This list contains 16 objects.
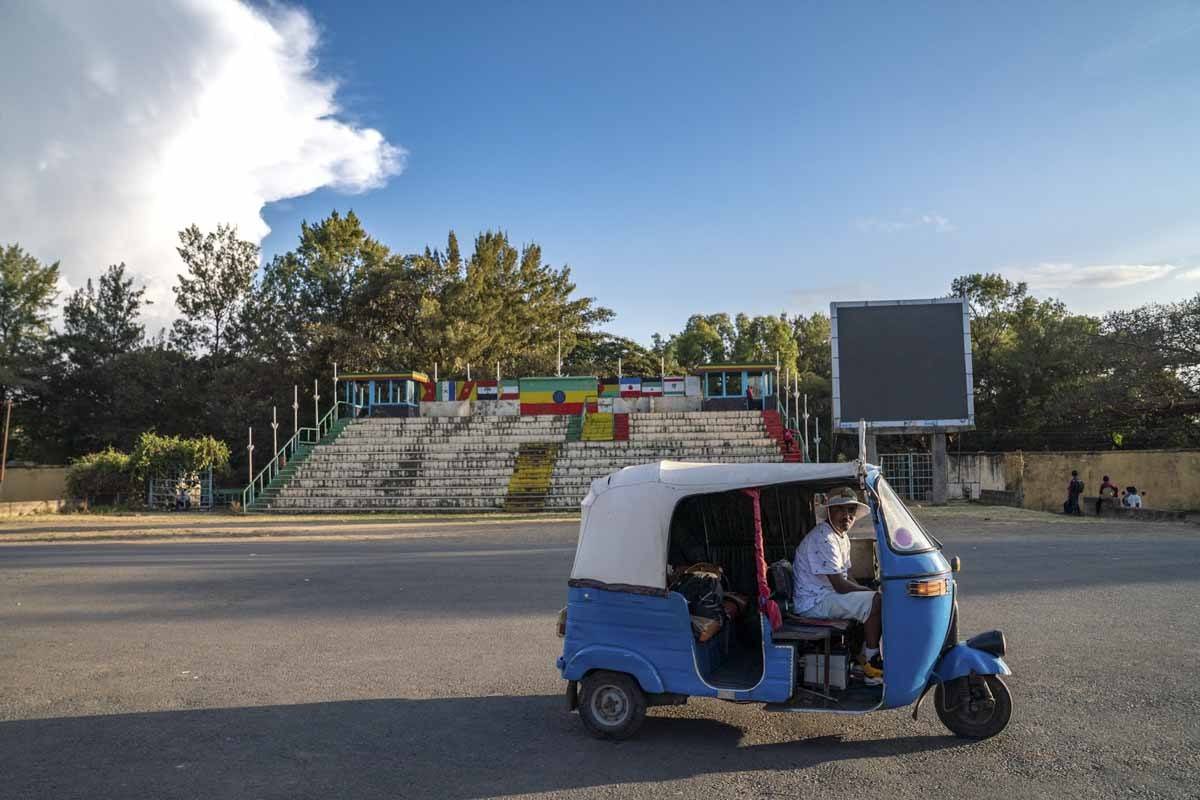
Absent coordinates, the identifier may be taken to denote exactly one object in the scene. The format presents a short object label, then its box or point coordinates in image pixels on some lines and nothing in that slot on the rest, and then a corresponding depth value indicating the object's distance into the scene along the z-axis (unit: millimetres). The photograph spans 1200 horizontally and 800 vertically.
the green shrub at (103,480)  32406
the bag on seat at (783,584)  5555
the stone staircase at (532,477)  29953
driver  5309
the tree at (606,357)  60375
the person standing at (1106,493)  25766
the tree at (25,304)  50125
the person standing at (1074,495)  25266
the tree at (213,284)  54375
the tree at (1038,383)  34438
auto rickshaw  5156
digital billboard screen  27297
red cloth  5250
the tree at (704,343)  62969
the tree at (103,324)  50250
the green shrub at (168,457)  32500
